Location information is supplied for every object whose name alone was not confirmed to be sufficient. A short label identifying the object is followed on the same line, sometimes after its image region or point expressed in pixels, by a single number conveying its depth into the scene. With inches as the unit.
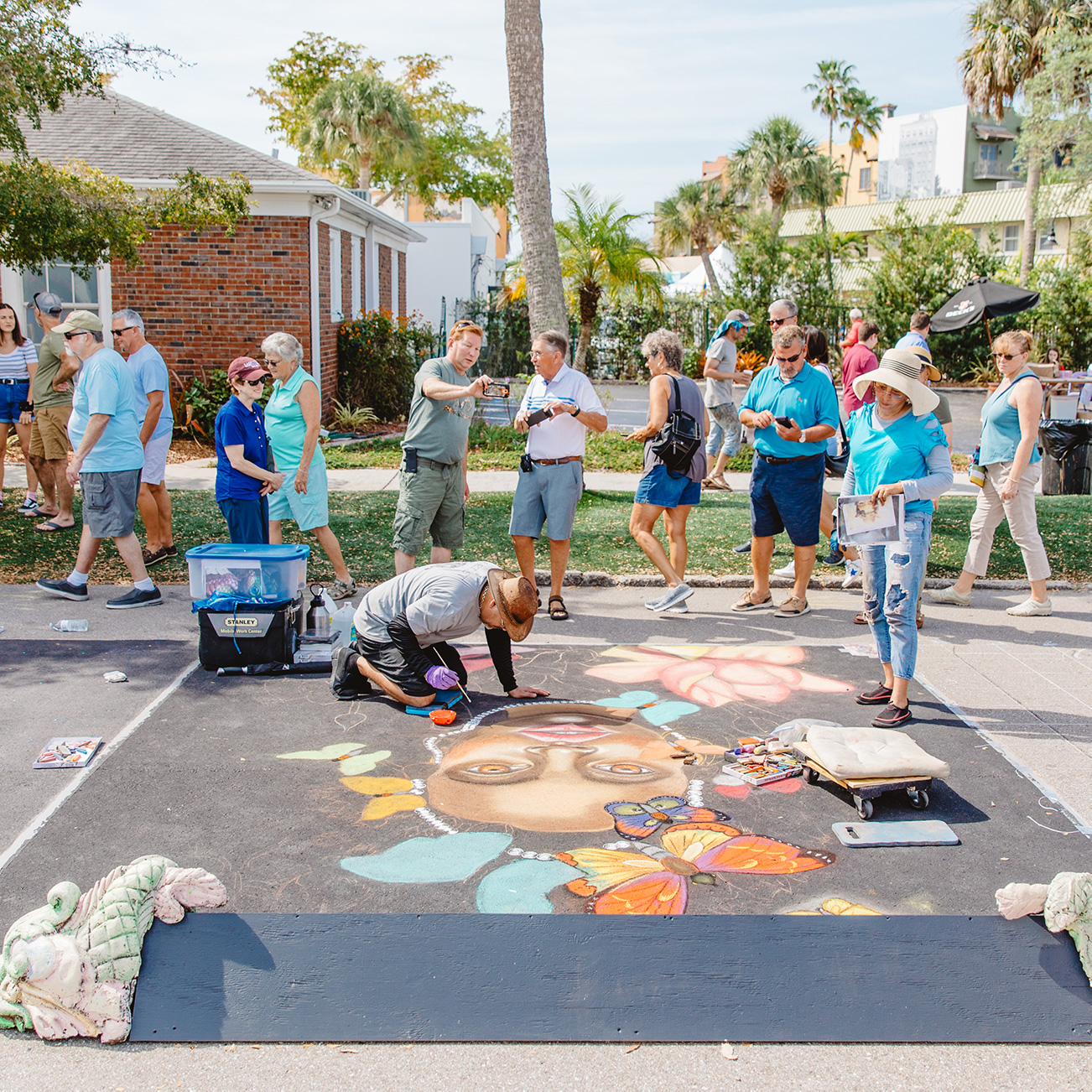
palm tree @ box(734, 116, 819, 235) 1594.5
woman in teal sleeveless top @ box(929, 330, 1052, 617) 273.1
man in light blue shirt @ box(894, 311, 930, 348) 331.7
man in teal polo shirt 265.7
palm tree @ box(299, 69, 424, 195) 1288.1
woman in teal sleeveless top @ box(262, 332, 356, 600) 277.1
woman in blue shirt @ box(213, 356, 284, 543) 269.1
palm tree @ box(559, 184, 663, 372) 674.8
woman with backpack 281.7
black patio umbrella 725.7
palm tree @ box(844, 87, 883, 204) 1988.2
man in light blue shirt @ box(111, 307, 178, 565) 309.9
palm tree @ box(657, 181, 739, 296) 1695.4
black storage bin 235.5
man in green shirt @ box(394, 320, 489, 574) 265.9
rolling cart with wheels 167.6
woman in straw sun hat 202.4
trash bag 493.7
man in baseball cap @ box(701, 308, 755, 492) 422.5
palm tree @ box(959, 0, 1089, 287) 1194.6
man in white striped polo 277.1
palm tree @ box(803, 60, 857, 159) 1990.7
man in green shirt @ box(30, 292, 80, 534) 359.9
